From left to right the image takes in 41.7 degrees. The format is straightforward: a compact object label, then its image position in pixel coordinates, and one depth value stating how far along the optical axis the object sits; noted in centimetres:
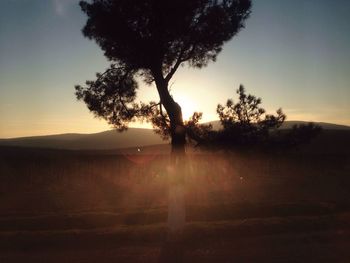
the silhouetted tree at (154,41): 1291
